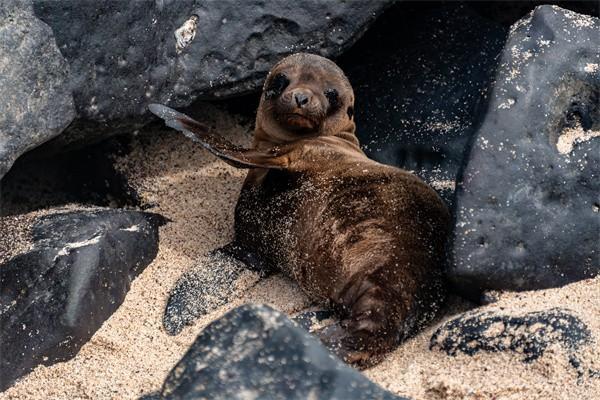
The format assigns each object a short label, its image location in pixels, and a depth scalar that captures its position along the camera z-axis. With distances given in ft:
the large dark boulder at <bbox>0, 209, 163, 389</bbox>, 31.99
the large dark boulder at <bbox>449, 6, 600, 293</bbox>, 32.81
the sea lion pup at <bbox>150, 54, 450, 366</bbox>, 33.06
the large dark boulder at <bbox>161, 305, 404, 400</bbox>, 22.49
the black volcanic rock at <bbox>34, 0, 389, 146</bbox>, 35.65
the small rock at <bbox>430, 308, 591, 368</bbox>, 29.19
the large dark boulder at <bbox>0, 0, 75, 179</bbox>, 32.78
